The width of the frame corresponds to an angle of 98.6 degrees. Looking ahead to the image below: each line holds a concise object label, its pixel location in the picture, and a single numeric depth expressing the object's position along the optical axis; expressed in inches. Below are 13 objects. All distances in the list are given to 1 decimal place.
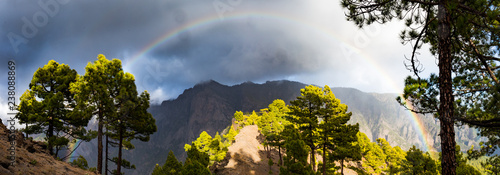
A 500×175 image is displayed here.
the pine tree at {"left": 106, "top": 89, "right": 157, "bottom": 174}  687.7
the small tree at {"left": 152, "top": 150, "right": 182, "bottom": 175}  1135.6
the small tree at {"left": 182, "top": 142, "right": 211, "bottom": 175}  725.3
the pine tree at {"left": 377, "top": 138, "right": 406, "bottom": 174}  2094.7
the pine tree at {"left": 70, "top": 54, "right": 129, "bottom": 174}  640.4
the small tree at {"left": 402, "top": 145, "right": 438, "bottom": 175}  984.9
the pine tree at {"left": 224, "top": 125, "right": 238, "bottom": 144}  2204.7
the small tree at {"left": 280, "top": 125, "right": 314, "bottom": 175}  659.4
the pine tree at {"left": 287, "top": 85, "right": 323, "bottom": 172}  900.6
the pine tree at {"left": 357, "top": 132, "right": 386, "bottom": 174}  1749.0
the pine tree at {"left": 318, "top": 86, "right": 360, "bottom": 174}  853.2
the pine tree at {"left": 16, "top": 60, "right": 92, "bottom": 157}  701.3
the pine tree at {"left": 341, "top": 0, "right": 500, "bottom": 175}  249.6
